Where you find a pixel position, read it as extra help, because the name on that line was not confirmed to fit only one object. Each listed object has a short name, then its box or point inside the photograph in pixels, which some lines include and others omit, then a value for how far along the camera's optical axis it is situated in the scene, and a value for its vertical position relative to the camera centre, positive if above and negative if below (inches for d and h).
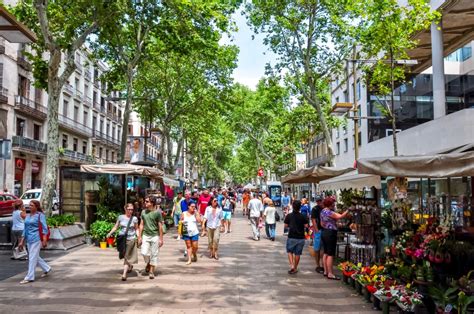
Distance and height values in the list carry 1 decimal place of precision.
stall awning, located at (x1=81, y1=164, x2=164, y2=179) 509.7 +27.2
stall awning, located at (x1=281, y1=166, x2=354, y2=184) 492.7 +19.7
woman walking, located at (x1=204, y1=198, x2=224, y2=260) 450.8 -38.3
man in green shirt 350.9 -36.9
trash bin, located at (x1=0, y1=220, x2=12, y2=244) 478.6 -47.4
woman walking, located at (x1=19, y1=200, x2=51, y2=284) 330.0 -34.1
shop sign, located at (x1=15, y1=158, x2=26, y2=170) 1256.6 +84.0
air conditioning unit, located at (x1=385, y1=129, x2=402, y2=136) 1026.9 +142.4
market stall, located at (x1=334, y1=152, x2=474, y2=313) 215.6 -40.3
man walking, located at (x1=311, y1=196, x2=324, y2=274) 389.7 -39.2
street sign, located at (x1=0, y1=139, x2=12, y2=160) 321.7 +32.9
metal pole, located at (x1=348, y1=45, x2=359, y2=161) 635.8 +127.3
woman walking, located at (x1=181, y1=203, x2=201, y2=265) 416.3 -39.8
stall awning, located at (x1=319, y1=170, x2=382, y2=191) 368.8 +8.2
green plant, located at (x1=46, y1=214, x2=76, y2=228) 498.3 -36.1
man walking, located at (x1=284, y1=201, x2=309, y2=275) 369.7 -40.1
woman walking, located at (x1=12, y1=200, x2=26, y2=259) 434.0 -31.7
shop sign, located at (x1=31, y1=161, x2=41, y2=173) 1363.4 +80.9
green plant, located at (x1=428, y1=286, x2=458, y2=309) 214.2 -54.4
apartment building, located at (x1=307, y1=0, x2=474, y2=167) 598.5 +176.6
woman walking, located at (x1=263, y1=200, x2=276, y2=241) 617.9 -45.1
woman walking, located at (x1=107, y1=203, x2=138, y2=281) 346.3 -34.5
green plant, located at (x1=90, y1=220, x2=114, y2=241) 528.1 -48.4
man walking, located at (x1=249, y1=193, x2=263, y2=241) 618.2 -37.6
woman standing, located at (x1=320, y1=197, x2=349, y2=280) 353.1 -37.1
